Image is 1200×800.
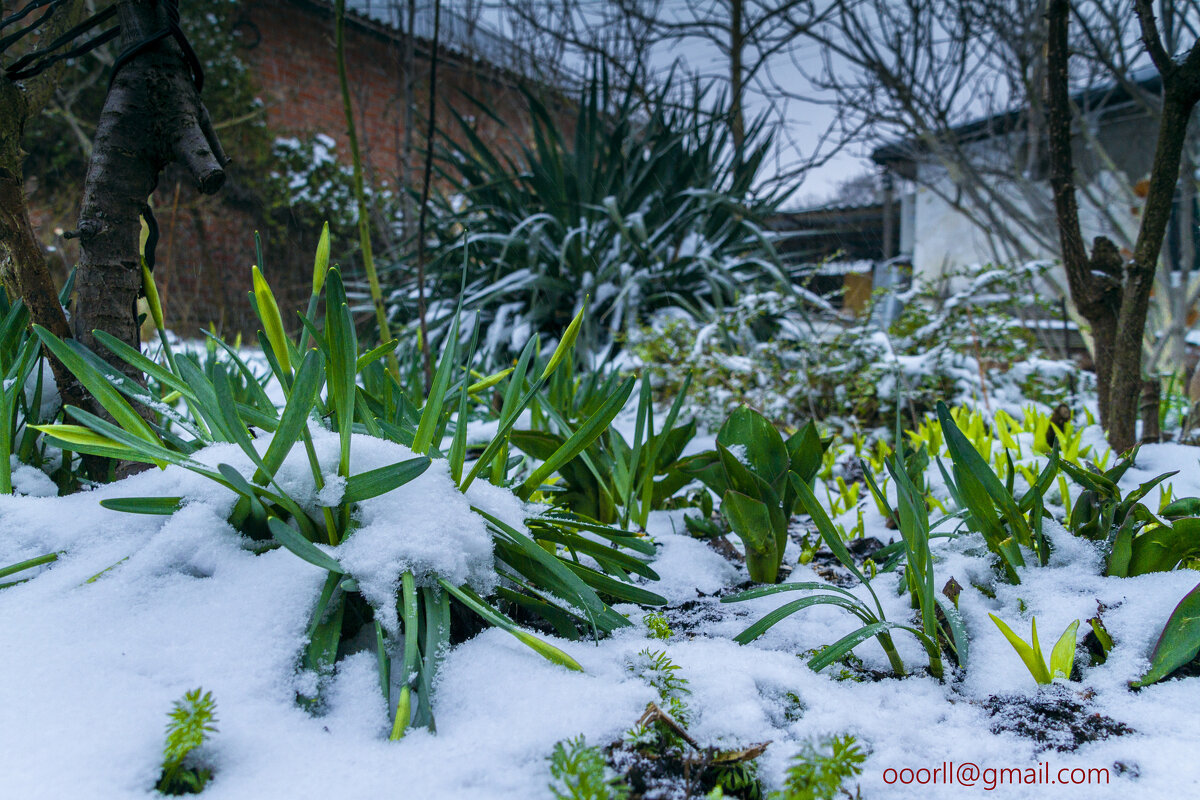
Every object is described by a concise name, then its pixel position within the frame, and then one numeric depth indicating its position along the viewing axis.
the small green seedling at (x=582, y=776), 0.49
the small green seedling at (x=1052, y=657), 0.69
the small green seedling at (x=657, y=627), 0.78
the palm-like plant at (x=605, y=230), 3.34
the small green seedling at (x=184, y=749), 0.50
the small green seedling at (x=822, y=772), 0.51
